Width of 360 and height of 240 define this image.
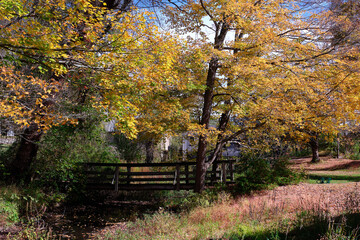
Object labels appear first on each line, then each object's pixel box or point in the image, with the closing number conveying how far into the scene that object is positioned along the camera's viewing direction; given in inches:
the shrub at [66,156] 475.8
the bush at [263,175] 486.3
